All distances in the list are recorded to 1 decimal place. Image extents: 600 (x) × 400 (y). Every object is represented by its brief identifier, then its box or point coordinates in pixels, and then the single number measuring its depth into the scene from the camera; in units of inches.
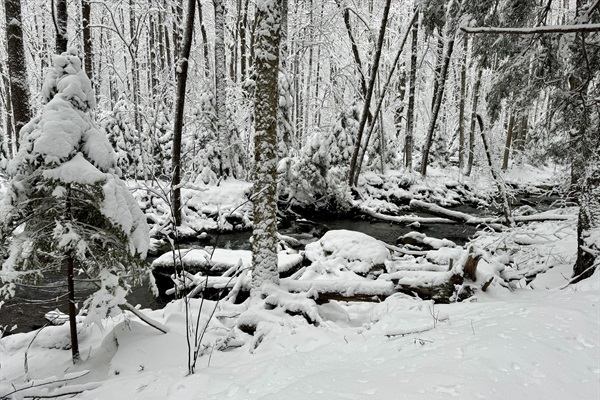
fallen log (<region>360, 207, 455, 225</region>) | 380.7
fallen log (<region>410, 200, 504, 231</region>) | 353.3
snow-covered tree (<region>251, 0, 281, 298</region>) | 185.3
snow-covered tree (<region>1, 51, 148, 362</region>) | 142.8
